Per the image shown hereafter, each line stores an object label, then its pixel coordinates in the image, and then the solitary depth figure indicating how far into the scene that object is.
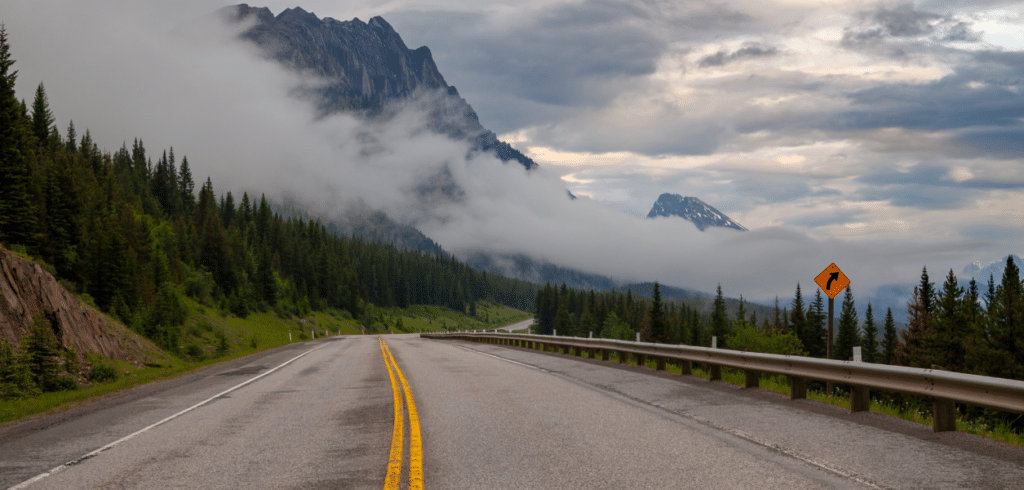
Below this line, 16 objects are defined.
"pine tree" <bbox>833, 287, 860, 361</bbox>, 84.31
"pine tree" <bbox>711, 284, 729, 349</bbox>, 97.75
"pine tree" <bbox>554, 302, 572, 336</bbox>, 138.75
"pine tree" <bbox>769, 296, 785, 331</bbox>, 100.52
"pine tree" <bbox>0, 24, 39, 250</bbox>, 41.28
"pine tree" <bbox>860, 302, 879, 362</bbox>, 88.25
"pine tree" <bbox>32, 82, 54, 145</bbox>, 89.56
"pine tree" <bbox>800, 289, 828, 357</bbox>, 86.25
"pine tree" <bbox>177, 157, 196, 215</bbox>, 144.88
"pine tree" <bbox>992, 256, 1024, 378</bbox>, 40.03
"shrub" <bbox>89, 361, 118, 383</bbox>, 21.70
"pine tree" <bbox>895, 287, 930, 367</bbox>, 58.43
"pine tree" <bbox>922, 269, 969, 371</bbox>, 49.47
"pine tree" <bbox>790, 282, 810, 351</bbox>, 87.56
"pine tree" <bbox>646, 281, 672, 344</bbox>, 89.97
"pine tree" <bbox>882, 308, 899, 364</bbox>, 82.75
